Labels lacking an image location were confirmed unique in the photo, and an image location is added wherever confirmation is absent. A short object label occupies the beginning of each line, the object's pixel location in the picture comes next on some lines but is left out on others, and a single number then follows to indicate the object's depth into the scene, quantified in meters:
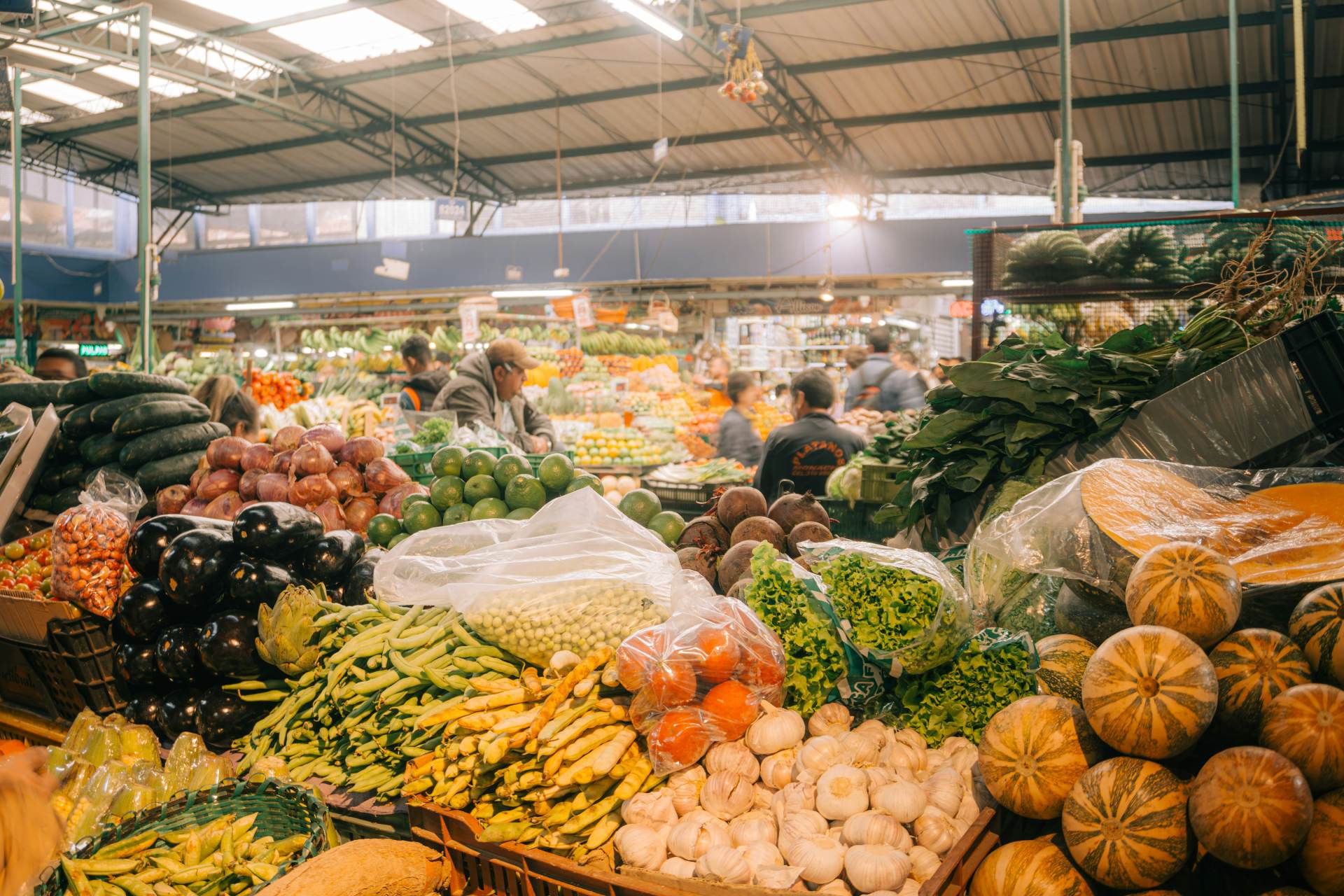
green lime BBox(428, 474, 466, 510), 3.49
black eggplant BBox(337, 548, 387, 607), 3.04
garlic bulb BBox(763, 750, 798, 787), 1.90
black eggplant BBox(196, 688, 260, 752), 2.80
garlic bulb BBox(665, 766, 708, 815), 1.88
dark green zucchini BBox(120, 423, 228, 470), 4.31
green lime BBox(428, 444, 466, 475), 3.66
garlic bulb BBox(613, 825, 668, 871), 1.75
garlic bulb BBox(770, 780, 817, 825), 1.80
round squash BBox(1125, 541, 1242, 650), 1.63
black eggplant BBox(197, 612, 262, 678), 2.76
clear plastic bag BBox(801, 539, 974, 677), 1.92
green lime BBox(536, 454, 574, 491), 3.52
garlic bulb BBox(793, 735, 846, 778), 1.86
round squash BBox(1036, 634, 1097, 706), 1.85
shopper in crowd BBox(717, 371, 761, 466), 7.38
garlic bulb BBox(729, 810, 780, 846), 1.76
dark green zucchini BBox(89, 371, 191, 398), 4.57
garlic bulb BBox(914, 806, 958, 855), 1.69
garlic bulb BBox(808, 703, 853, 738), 2.01
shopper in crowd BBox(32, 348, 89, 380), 7.86
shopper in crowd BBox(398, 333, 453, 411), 6.94
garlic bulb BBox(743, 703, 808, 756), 1.95
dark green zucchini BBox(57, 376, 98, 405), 4.71
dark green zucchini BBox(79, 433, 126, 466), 4.35
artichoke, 2.68
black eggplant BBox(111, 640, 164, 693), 2.95
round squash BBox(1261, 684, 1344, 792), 1.38
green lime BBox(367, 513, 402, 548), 3.45
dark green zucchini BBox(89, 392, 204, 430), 4.42
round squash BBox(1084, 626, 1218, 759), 1.48
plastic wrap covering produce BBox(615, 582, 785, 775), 1.94
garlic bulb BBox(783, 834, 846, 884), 1.66
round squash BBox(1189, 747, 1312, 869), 1.34
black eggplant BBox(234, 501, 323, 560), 2.94
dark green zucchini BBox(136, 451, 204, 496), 4.27
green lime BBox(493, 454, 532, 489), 3.54
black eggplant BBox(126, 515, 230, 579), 3.08
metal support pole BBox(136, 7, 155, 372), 6.52
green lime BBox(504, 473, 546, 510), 3.45
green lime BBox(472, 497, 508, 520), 3.38
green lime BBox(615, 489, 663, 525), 3.39
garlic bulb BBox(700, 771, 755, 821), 1.85
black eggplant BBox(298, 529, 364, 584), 3.07
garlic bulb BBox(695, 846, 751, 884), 1.67
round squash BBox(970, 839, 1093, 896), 1.52
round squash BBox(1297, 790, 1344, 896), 1.34
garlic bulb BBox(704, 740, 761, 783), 1.91
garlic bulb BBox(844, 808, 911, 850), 1.68
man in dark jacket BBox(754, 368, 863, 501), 5.29
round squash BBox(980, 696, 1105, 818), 1.60
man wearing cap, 6.30
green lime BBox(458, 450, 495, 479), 3.58
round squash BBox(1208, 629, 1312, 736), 1.52
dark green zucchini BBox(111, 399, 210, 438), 4.34
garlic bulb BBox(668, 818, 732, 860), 1.75
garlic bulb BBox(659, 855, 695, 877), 1.71
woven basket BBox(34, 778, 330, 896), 2.16
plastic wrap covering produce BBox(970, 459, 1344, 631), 1.89
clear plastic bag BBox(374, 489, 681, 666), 2.34
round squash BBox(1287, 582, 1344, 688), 1.51
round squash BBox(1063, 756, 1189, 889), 1.44
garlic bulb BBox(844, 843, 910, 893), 1.61
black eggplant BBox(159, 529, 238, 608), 2.86
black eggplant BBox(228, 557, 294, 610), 2.82
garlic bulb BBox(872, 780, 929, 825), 1.73
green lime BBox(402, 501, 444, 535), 3.40
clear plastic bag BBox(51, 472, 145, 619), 3.17
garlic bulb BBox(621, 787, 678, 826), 1.84
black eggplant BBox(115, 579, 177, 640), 2.94
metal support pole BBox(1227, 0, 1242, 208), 6.13
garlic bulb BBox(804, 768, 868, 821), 1.75
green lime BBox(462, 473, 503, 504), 3.48
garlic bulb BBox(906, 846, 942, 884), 1.63
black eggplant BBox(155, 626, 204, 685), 2.84
